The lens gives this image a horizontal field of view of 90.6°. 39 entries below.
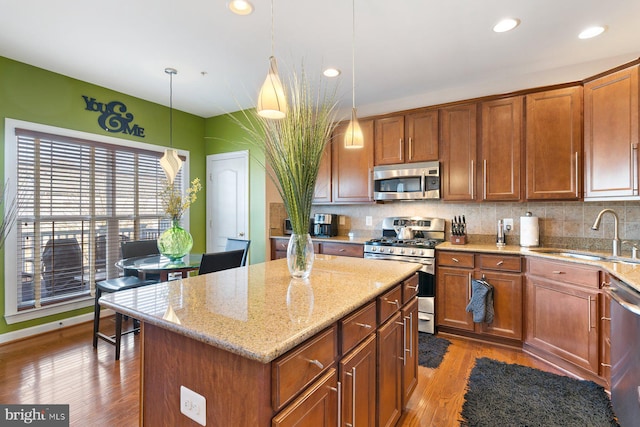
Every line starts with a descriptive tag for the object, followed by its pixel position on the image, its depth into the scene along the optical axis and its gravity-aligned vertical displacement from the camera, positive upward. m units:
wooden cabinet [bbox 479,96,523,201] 3.08 +0.63
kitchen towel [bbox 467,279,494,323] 2.92 -0.84
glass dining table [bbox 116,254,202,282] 2.61 -0.46
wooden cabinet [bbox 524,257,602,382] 2.33 -0.81
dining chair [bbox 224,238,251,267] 3.37 -0.35
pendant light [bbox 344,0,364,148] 1.95 +0.48
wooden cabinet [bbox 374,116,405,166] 3.70 +0.86
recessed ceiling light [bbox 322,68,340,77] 3.11 +1.40
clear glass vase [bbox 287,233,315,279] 1.61 -0.22
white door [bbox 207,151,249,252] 4.46 +0.21
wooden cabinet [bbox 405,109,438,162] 3.51 +0.87
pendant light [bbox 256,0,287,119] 1.38 +0.51
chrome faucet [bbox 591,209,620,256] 2.52 -0.24
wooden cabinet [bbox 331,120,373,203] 3.93 +0.55
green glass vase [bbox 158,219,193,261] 2.84 -0.28
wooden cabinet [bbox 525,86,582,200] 2.82 +0.63
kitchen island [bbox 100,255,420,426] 0.90 -0.43
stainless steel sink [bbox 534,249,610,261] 2.65 -0.36
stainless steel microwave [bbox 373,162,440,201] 3.51 +0.36
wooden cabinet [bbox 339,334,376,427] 1.22 -0.72
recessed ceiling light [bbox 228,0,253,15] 2.09 +1.39
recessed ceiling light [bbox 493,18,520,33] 2.28 +1.38
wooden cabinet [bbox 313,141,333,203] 4.21 +0.42
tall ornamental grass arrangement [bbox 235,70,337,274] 1.49 +0.31
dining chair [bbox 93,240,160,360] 2.74 -0.68
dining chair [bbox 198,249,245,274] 2.53 -0.41
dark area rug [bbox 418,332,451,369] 2.67 -1.26
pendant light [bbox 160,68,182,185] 3.03 +0.49
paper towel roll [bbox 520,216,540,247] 3.11 -0.18
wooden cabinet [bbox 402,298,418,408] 1.83 -0.84
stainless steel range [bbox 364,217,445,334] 3.25 -0.39
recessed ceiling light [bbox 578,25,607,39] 2.37 +1.39
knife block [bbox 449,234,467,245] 3.39 -0.29
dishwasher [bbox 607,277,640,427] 1.61 -0.77
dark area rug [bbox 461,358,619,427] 1.92 -1.26
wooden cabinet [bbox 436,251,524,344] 2.89 -0.77
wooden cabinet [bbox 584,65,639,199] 2.38 +0.62
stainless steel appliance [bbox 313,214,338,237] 4.27 -0.18
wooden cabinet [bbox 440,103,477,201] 3.31 +0.66
